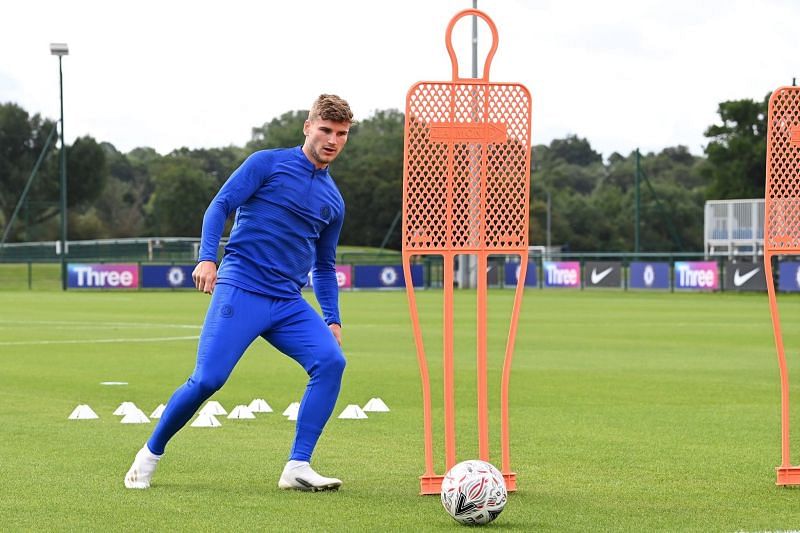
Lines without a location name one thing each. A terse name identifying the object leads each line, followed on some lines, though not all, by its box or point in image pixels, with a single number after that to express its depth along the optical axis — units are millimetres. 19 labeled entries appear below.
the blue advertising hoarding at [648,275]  52500
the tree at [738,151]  80812
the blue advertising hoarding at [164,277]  56250
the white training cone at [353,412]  12234
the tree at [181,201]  101688
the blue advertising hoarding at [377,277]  57281
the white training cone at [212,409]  11812
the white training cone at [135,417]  11750
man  7977
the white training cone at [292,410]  12238
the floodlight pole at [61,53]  59062
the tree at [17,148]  102875
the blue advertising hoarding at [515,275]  58312
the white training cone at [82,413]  12172
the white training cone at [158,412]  12072
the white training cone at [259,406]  12691
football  7082
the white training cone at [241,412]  12102
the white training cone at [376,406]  12883
